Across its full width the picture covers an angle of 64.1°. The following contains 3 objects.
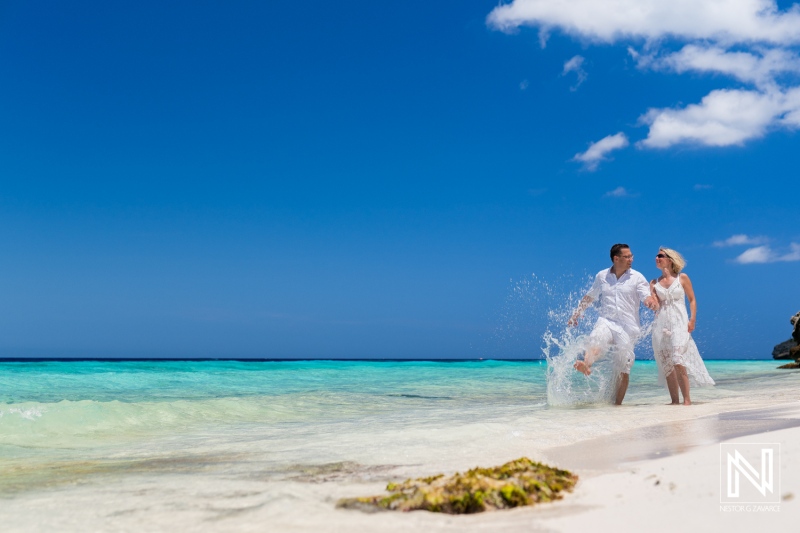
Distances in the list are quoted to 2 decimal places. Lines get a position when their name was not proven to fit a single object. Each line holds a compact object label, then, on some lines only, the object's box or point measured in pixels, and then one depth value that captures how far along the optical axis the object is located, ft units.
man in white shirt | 26.91
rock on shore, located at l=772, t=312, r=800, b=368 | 94.84
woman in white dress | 26.78
